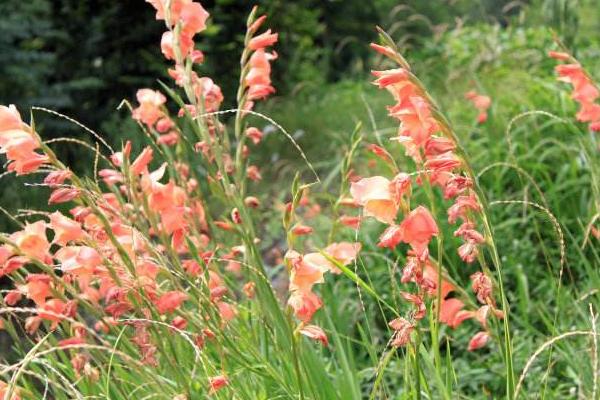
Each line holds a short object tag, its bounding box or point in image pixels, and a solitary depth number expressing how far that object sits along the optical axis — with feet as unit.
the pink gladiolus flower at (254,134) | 5.84
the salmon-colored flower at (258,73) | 5.71
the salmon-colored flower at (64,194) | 4.88
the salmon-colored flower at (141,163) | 5.28
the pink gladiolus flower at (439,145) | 4.48
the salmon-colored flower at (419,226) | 4.57
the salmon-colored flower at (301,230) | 5.36
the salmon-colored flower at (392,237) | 4.59
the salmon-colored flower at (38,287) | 5.13
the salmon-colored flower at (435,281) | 4.99
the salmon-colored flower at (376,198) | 4.64
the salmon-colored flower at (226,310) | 5.68
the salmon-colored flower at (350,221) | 5.72
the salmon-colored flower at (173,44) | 5.46
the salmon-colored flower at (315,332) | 4.76
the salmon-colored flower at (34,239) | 5.13
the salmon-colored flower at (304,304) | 4.88
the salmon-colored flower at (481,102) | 9.27
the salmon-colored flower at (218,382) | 4.91
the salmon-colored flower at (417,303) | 4.70
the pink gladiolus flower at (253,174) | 6.18
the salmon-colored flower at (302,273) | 4.88
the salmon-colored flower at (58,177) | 4.92
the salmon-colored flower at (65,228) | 5.04
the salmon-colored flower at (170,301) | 5.08
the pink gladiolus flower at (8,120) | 5.07
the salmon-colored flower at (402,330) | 4.62
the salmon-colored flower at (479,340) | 5.26
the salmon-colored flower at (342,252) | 5.26
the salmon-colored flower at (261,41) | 5.58
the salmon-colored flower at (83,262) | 4.94
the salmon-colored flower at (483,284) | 4.68
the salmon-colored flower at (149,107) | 6.15
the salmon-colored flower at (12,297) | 5.28
